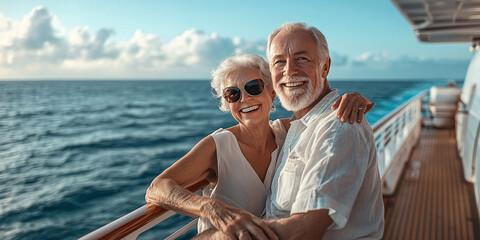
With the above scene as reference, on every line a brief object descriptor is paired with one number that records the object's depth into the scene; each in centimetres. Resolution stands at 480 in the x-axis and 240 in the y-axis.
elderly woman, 126
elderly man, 88
